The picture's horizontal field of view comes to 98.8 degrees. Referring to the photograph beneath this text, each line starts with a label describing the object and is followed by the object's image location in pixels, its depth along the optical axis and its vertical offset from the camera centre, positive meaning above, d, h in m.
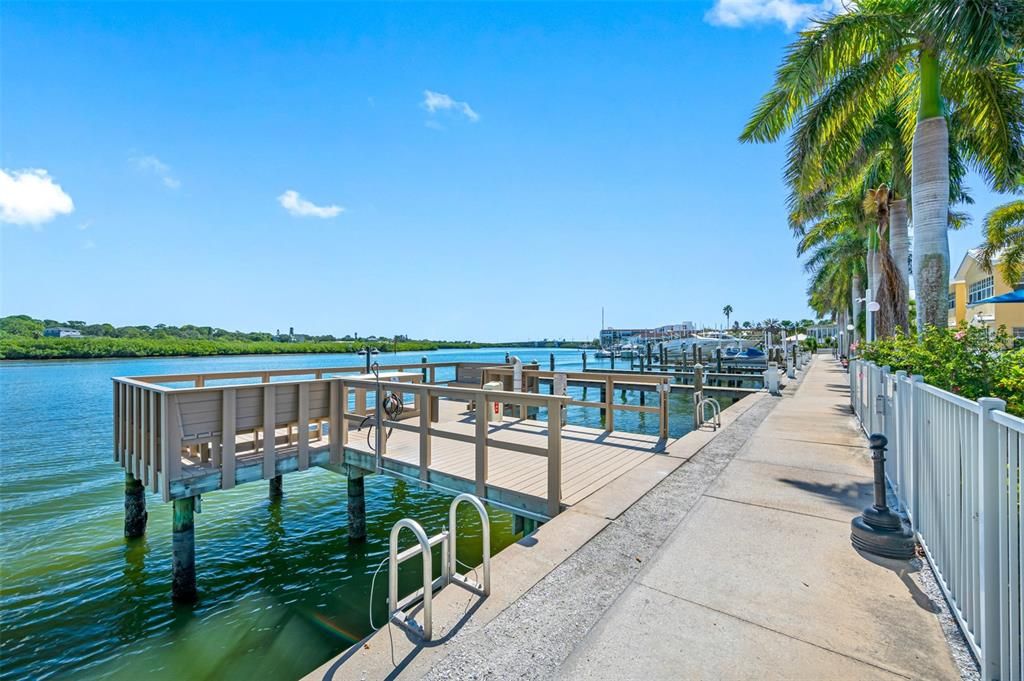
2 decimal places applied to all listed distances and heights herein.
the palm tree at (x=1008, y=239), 18.72 +4.46
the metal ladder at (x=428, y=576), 2.65 -1.58
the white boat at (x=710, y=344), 47.65 -0.32
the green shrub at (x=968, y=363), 3.79 -0.25
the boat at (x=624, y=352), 70.81 -1.70
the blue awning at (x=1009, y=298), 16.30 +1.57
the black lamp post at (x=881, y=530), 3.52 -1.56
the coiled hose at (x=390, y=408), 6.95 -1.05
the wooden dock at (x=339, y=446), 5.34 -1.61
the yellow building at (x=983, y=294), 24.42 +3.14
